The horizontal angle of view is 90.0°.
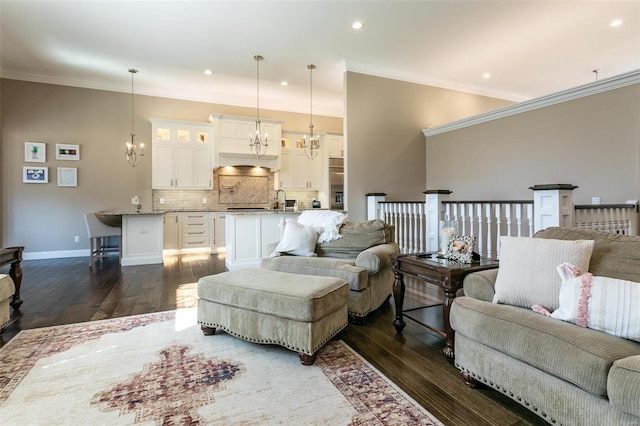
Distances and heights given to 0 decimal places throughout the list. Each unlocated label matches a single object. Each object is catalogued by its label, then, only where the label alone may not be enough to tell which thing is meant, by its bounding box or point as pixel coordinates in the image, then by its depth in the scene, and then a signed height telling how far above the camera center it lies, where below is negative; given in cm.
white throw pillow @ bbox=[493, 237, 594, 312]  162 -31
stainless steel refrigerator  735 +71
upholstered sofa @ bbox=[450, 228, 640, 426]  117 -58
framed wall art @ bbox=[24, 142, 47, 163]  587 +113
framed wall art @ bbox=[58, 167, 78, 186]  606 +71
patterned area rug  151 -96
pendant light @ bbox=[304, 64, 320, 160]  736 +159
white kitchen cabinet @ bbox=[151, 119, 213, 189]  661 +123
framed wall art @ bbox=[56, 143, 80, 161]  604 +117
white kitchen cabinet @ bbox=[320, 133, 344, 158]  774 +164
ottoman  201 -65
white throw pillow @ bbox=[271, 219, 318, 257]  330 -31
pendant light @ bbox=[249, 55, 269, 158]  684 +149
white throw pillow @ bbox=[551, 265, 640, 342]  131 -41
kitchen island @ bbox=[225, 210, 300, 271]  482 -36
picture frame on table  231 -28
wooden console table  287 -53
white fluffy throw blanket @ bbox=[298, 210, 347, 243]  345 -13
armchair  265 -47
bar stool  518 -32
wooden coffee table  207 -45
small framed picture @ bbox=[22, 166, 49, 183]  587 +72
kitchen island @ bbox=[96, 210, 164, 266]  525 -40
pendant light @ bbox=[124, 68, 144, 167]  643 +121
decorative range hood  702 +118
